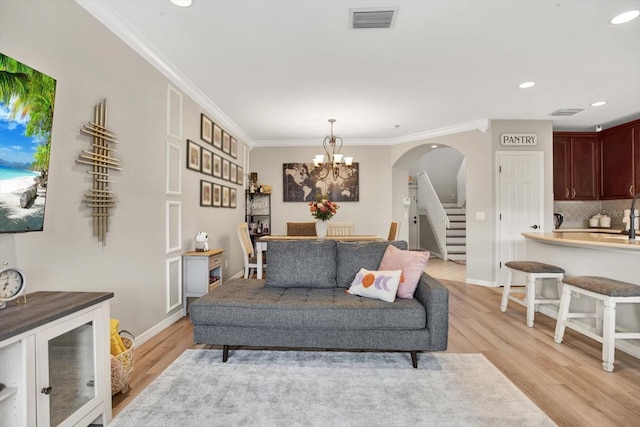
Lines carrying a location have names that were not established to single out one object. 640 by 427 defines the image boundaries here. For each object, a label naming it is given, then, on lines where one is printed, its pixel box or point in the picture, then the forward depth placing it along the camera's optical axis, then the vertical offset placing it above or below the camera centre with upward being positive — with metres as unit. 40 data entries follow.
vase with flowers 4.41 +0.04
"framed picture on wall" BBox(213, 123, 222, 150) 4.40 +1.15
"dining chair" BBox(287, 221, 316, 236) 5.40 -0.24
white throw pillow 2.53 -0.59
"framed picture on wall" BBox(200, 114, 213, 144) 4.00 +1.15
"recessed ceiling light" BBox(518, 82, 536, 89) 3.60 +1.51
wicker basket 1.92 -0.98
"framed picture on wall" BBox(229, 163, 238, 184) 5.13 +0.73
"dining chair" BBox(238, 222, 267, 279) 4.49 -0.50
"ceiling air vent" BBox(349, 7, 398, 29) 2.29 +1.50
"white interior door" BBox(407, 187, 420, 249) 9.06 -0.37
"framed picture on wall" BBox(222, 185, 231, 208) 4.77 +0.30
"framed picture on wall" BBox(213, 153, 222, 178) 4.40 +0.71
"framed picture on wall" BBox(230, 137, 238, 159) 5.23 +1.16
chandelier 6.25 +0.92
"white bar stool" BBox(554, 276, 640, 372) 2.29 -0.63
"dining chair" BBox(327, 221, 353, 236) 5.87 -0.25
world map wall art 6.33 +0.63
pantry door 4.99 +0.17
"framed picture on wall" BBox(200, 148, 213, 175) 4.00 +0.71
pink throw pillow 2.58 -0.45
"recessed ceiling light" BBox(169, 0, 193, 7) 2.17 +1.50
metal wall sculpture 2.12 +0.35
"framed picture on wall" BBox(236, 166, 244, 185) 5.58 +0.71
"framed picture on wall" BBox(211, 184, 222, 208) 4.40 +0.28
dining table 4.15 -0.34
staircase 7.60 -0.51
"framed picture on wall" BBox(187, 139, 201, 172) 3.60 +0.71
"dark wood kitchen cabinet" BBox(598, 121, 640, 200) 4.78 +0.84
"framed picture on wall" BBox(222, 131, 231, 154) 4.79 +1.16
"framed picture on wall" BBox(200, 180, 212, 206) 3.99 +0.30
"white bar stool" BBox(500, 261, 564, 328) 3.21 -0.64
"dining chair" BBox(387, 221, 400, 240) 4.81 -0.25
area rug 1.76 -1.15
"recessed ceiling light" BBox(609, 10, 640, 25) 2.33 +1.50
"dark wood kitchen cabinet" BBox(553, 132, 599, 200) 5.38 +0.83
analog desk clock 1.38 -0.31
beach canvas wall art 1.43 +0.36
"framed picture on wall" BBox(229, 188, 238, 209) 5.13 +0.30
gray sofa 2.32 -0.81
